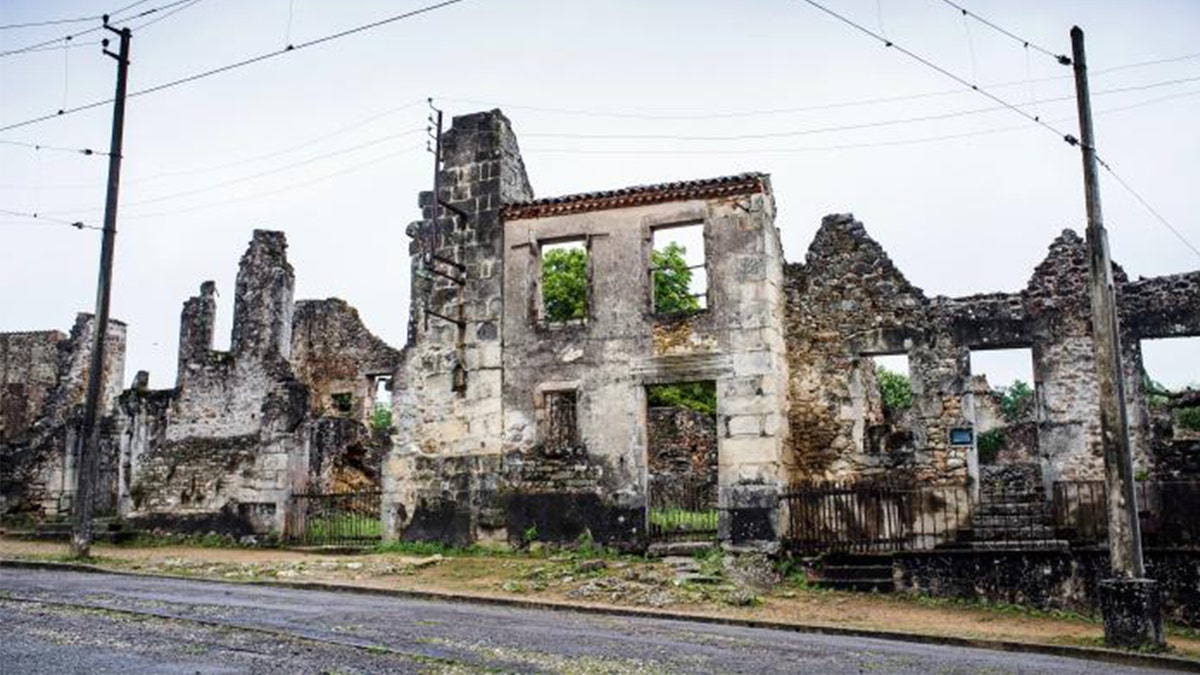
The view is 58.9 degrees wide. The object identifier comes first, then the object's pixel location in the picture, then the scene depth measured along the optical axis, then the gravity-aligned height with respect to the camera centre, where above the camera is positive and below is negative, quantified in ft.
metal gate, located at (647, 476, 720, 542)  64.34 +0.22
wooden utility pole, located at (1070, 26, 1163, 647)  39.73 +2.03
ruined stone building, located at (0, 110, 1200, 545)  64.13 +9.64
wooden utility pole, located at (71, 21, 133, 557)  63.41 +8.64
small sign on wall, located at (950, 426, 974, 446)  63.21 +4.44
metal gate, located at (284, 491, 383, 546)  74.33 -0.67
